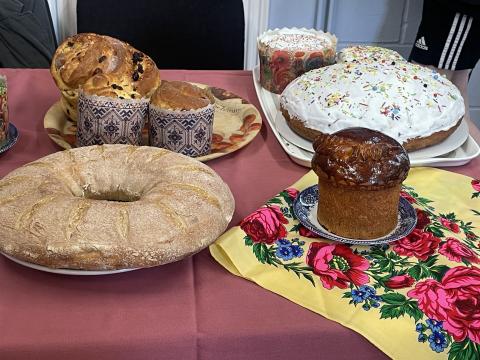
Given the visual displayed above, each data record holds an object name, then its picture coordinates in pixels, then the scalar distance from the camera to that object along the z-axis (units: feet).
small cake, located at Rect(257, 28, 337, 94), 4.27
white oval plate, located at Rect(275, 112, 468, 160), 3.47
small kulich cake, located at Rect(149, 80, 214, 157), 3.19
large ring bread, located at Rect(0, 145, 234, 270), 2.23
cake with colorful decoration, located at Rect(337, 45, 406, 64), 3.93
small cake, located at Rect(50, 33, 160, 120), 3.30
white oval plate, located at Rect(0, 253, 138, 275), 2.26
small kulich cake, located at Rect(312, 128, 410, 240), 2.58
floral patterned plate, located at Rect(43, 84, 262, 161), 3.48
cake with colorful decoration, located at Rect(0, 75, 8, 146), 3.31
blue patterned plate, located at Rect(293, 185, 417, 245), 2.62
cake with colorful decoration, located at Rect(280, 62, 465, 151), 3.38
